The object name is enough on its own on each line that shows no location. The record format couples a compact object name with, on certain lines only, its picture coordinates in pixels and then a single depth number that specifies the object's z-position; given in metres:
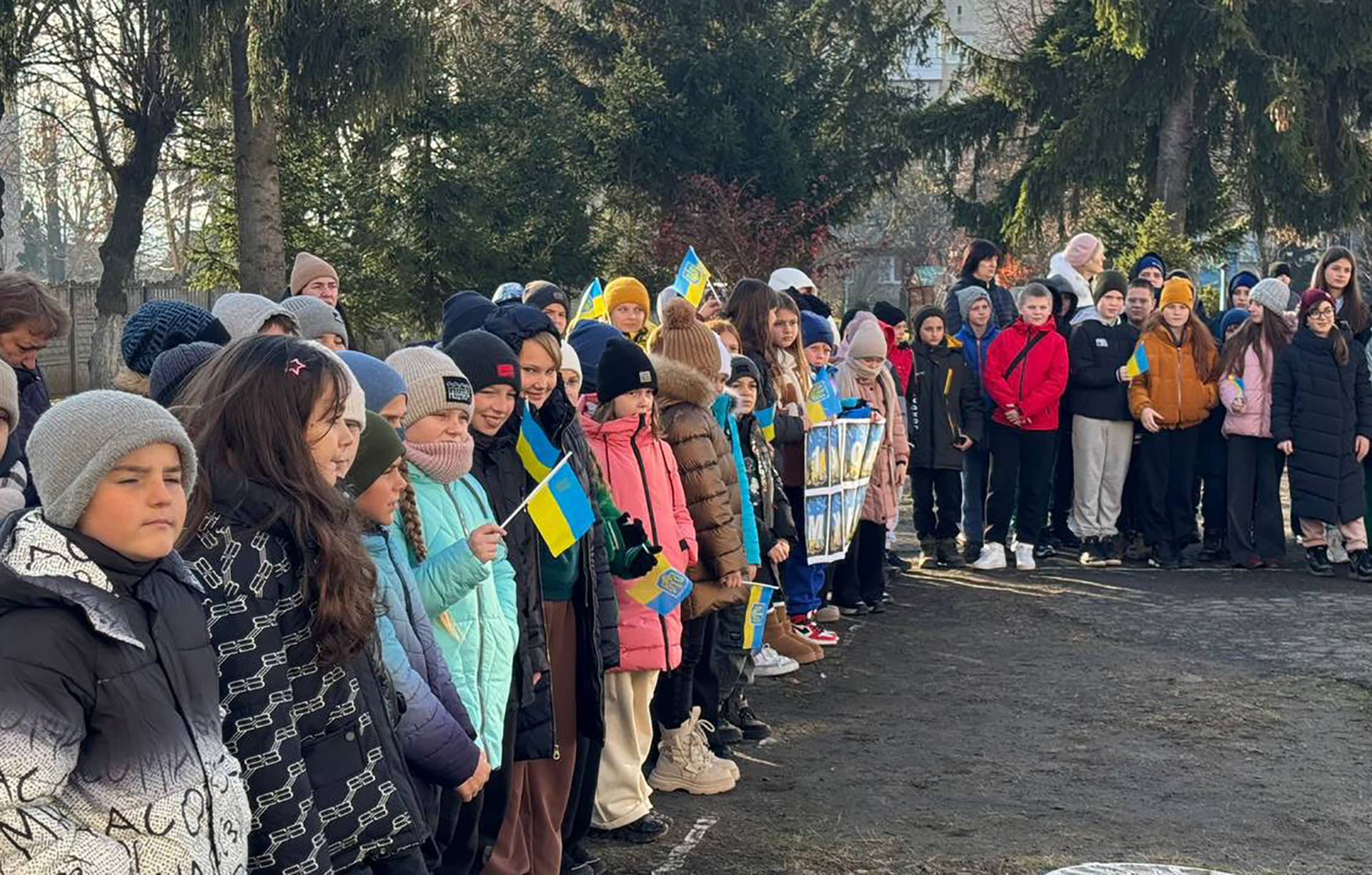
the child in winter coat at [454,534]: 4.61
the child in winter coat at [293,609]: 3.34
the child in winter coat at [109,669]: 2.71
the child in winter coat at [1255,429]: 12.55
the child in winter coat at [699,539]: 6.89
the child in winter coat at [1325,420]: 12.20
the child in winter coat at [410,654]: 3.94
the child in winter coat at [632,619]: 6.22
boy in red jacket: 12.49
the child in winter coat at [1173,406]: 12.78
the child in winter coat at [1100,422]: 12.92
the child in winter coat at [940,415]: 12.27
